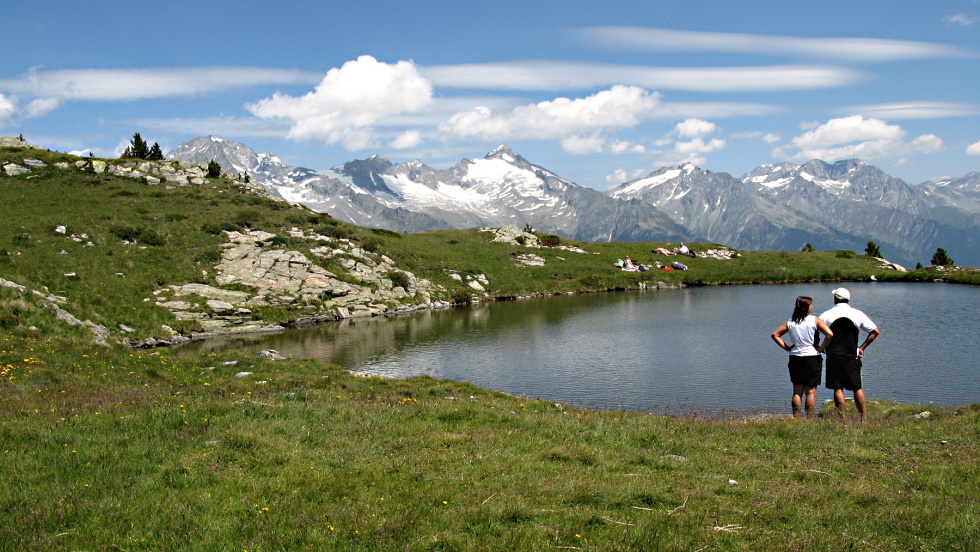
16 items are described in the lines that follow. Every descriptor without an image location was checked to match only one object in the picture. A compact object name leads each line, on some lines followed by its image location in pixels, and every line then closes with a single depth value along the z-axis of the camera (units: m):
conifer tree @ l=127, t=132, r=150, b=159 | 93.06
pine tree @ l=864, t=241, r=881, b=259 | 111.86
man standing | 17.28
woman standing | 17.72
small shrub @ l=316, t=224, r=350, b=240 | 71.38
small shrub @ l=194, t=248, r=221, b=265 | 56.12
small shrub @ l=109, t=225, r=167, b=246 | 57.78
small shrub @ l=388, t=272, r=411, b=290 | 66.43
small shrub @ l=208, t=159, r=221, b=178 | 88.88
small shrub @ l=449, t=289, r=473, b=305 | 69.82
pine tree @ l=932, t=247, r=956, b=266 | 101.62
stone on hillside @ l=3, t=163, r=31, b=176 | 75.56
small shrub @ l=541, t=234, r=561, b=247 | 105.22
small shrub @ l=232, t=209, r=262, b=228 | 66.50
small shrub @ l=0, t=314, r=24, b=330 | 27.31
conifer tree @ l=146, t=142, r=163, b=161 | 94.31
